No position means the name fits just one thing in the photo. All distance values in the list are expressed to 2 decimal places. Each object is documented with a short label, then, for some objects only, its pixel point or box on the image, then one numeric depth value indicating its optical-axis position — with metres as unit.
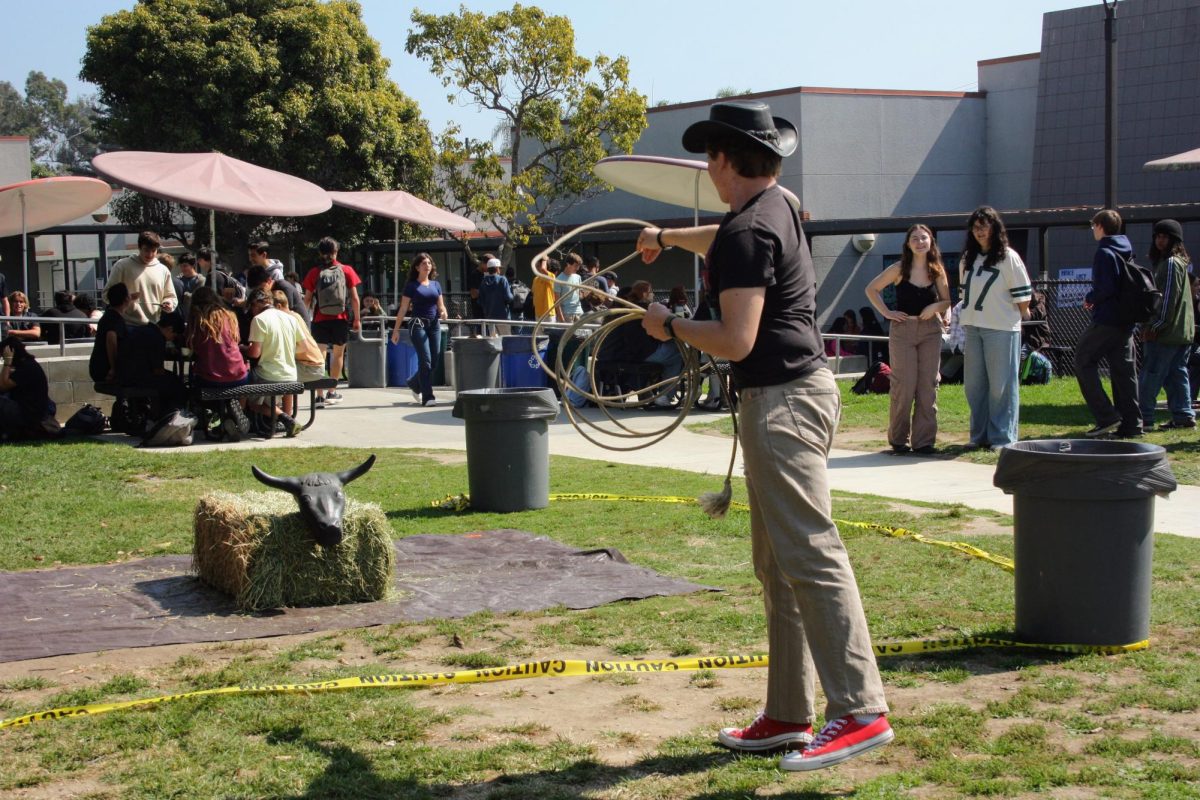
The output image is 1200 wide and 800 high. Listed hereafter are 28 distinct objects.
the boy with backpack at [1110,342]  11.26
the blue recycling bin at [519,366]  14.99
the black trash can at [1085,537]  4.96
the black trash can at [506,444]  8.85
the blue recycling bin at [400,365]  19.03
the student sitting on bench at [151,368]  12.55
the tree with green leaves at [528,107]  32.19
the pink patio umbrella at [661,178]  14.96
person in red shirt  16.16
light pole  16.27
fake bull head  6.26
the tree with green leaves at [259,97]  33.88
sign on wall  20.57
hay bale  6.29
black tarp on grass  5.89
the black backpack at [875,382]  16.34
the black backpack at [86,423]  13.01
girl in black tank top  10.93
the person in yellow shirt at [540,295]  14.27
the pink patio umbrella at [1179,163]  15.30
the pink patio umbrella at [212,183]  13.24
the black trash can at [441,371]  18.86
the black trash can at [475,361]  14.95
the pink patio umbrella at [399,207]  19.53
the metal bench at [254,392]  12.52
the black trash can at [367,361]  18.72
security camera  30.33
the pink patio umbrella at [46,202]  16.19
